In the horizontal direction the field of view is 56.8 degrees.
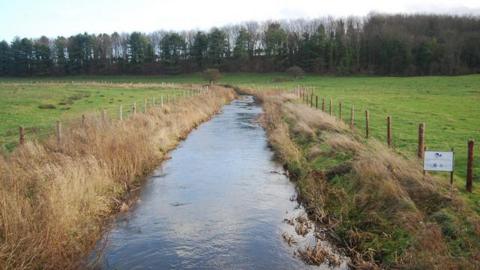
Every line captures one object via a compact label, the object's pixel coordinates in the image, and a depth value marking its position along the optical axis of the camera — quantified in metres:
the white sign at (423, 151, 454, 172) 11.13
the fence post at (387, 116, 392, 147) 17.31
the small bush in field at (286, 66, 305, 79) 99.00
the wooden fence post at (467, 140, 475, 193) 11.27
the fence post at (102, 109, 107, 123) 19.91
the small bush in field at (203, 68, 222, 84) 88.50
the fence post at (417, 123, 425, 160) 13.91
